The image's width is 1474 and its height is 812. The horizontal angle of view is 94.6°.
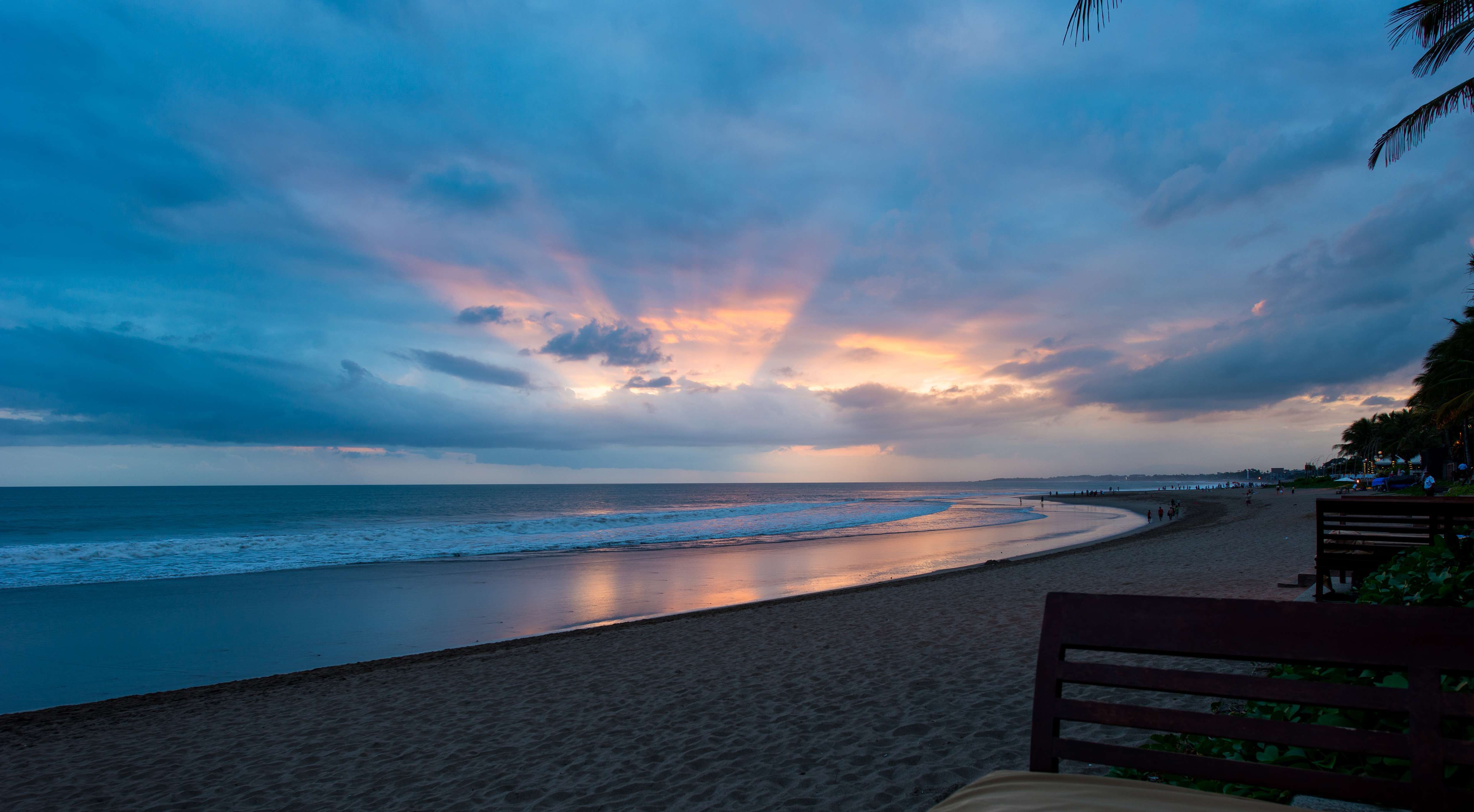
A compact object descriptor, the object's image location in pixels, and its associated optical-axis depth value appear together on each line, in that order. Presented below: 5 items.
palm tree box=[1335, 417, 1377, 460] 78.81
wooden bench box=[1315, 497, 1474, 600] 6.62
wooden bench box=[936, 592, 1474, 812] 1.74
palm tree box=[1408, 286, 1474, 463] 25.19
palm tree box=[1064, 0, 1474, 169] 9.23
